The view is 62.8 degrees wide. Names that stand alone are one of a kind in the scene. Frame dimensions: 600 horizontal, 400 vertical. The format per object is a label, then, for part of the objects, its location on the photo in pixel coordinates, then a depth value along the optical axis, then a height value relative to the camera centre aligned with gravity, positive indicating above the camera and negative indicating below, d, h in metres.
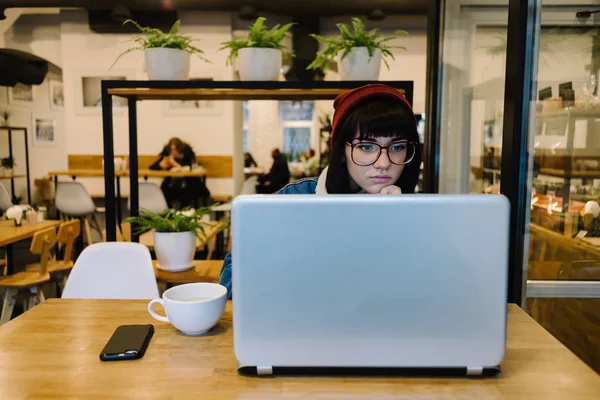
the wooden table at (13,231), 3.22 -0.61
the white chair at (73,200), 5.03 -0.56
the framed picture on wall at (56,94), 7.18 +0.75
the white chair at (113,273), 1.71 -0.44
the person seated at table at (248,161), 8.36 -0.23
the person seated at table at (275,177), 6.31 -0.38
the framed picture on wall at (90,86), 6.35 +0.77
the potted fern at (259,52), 2.12 +0.41
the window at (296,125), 10.30 +0.48
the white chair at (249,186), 5.32 -0.42
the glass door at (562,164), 1.49 -0.04
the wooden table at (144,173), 5.56 -0.31
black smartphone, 0.93 -0.39
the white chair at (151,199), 4.89 -0.52
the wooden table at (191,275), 2.29 -0.61
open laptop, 0.79 -0.20
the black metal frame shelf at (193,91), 2.09 +0.25
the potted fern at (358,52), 2.13 +0.42
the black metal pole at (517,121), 1.35 +0.08
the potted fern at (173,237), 2.33 -0.43
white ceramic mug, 1.02 -0.34
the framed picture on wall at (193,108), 6.33 +0.50
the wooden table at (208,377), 0.80 -0.40
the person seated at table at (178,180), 5.82 -0.39
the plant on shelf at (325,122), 6.65 +0.40
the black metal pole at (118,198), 5.48 -0.59
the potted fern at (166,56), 2.16 +0.40
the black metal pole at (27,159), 6.96 -0.20
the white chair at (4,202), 5.38 -0.62
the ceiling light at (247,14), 5.87 +1.64
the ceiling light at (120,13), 5.74 +1.56
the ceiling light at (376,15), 6.03 +1.64
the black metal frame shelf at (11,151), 6.56 -0.08
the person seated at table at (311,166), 7.84 -0.28
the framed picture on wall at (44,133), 7.07 +0.18
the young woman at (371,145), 1.25 +0.01
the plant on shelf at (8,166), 6.55 -0.28
